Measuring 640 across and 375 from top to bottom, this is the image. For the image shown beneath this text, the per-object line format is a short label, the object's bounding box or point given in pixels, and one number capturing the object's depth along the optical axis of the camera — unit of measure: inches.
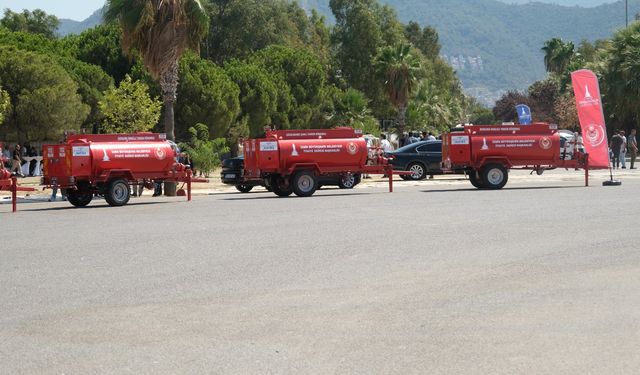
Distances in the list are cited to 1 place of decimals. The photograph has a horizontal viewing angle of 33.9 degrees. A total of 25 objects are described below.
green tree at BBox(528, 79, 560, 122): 4175.7
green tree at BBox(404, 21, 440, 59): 4443.9
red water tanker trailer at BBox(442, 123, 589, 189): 1205.7
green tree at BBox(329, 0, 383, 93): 3425.2
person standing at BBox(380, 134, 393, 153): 1604.0
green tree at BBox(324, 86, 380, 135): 2658.0
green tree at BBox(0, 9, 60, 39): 3316.9
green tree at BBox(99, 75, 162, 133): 1804.9
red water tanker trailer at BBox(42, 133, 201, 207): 1037.2
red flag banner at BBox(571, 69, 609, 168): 1210.0
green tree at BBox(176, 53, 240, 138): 2194.9
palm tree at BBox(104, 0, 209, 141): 1270.9
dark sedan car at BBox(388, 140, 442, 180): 1520.7
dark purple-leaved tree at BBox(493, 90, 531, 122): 4630.9
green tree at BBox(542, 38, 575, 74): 4880.2
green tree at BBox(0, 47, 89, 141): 1802.4
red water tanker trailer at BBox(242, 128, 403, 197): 1148.5
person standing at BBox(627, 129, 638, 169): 1718.8
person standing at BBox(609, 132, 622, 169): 1745.8
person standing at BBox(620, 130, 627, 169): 1743.4
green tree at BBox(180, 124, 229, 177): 1590.8
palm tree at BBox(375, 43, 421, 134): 2642.7
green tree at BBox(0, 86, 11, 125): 1674.5
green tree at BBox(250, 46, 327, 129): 2758.4
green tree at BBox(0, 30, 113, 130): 2043.6
